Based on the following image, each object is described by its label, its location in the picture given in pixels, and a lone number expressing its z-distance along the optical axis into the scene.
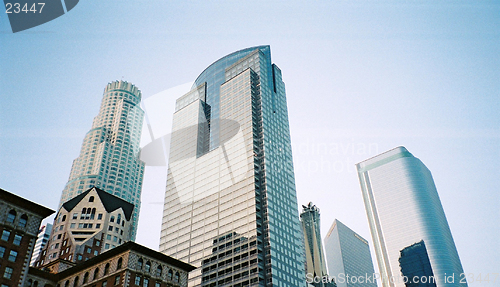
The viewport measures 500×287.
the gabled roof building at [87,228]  114.44
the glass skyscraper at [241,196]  147.62
